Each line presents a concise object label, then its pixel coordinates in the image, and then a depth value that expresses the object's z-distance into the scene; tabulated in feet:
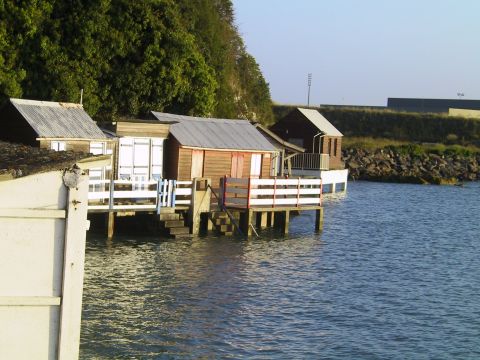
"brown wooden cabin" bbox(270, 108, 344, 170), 222.69
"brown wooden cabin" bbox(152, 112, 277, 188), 123.89
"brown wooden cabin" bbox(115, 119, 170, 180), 116.57
